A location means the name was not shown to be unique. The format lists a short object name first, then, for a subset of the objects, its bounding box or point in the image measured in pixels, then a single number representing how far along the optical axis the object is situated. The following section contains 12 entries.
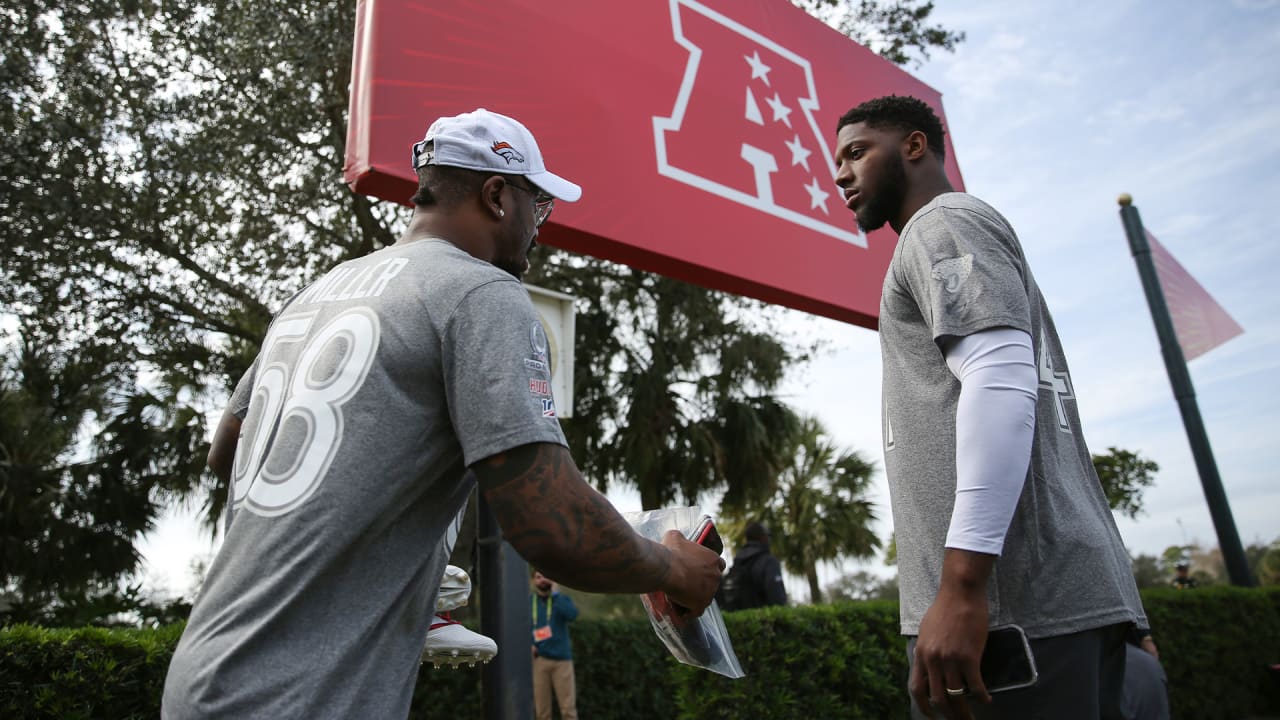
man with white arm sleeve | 1.37
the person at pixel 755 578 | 7.68
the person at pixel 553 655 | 7.37
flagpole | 9.23
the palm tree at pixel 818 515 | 17.05
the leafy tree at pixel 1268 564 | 32.66
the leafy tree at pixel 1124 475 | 22.50
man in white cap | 1.07
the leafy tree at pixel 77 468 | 9.26
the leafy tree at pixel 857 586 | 22.27
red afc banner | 3.55
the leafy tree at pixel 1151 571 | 34.40
